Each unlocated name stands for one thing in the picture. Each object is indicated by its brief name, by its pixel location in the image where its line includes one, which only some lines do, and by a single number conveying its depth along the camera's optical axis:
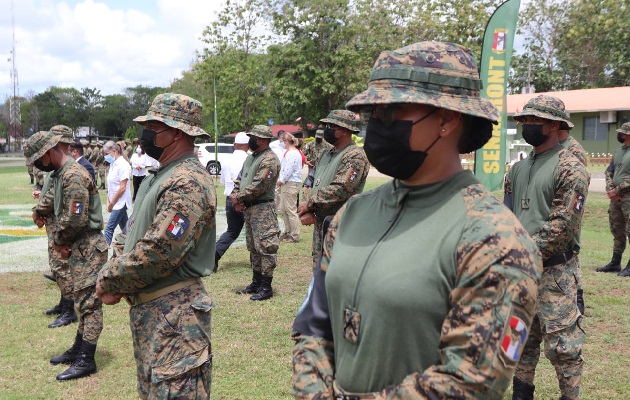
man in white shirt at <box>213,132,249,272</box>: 9.27
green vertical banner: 8.72
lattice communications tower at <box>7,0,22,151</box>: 71.12
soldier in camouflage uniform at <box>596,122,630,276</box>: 9.00
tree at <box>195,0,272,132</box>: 27.53
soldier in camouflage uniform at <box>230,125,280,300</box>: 7.93
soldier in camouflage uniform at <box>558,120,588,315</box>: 4.66
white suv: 27.69
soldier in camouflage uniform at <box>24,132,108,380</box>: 5.42
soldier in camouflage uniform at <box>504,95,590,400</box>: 4.21
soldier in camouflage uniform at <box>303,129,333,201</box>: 12.46
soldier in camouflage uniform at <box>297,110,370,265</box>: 6.54
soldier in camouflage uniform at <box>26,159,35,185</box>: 21.51
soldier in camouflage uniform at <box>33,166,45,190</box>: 13.24
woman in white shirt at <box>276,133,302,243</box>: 11.93
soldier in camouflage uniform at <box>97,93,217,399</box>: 3.29
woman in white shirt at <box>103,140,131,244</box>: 9.77
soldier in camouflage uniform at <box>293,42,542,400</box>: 1.60
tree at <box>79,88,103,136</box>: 97.50
